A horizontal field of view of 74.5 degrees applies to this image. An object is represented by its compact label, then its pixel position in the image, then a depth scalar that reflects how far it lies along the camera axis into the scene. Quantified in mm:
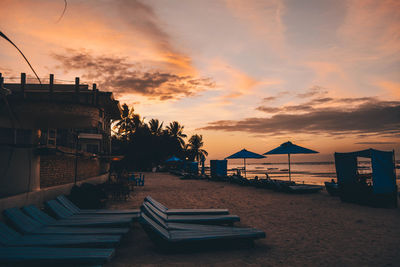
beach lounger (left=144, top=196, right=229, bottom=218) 7699
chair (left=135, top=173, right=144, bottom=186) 18912
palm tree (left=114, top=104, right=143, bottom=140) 50219
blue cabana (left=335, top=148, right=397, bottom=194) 9852
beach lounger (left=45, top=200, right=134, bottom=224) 6555
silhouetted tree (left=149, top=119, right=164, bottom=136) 52469
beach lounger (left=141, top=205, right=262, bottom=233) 5770
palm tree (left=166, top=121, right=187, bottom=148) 54759
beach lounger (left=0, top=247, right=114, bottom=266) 4102
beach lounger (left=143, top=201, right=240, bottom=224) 6774
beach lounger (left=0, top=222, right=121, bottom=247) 4751
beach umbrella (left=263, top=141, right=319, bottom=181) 16172
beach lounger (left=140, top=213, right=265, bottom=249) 5079
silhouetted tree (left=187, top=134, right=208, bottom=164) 62500
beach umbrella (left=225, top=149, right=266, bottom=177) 21534
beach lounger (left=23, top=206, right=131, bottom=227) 6113
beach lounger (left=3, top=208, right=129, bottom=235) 5458
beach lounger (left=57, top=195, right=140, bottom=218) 7539
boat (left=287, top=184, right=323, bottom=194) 14125
